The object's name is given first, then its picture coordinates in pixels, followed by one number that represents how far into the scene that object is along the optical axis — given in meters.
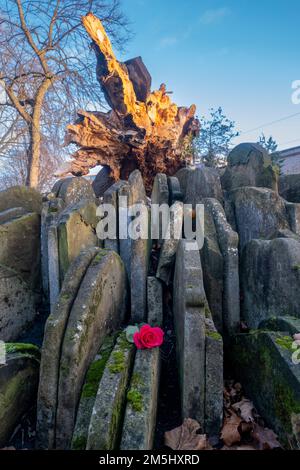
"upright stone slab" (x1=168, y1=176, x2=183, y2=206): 4.26
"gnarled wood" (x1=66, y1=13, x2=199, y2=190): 5.36
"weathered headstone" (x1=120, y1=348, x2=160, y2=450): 1.60
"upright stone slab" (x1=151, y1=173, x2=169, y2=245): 4.02
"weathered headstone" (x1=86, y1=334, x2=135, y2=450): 1.56
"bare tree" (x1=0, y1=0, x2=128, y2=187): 10.50
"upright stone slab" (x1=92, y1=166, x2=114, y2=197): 6.17
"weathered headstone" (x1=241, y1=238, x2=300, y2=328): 2.35
